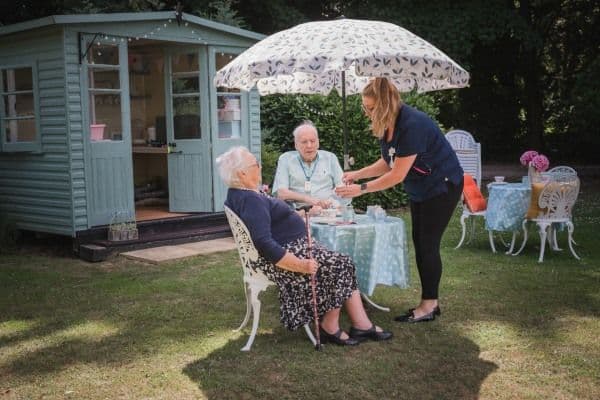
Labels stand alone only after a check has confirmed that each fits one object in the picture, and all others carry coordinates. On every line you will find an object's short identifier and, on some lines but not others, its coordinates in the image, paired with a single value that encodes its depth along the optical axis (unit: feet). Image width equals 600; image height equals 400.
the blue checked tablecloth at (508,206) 22.16
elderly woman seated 12.53
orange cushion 23.59
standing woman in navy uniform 13.75
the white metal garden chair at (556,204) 20.92
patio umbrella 13.85
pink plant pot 23.73
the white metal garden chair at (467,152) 26.45
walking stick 12.97
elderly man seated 16.22
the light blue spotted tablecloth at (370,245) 14.56
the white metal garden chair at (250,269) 12.84
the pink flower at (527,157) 21.89
